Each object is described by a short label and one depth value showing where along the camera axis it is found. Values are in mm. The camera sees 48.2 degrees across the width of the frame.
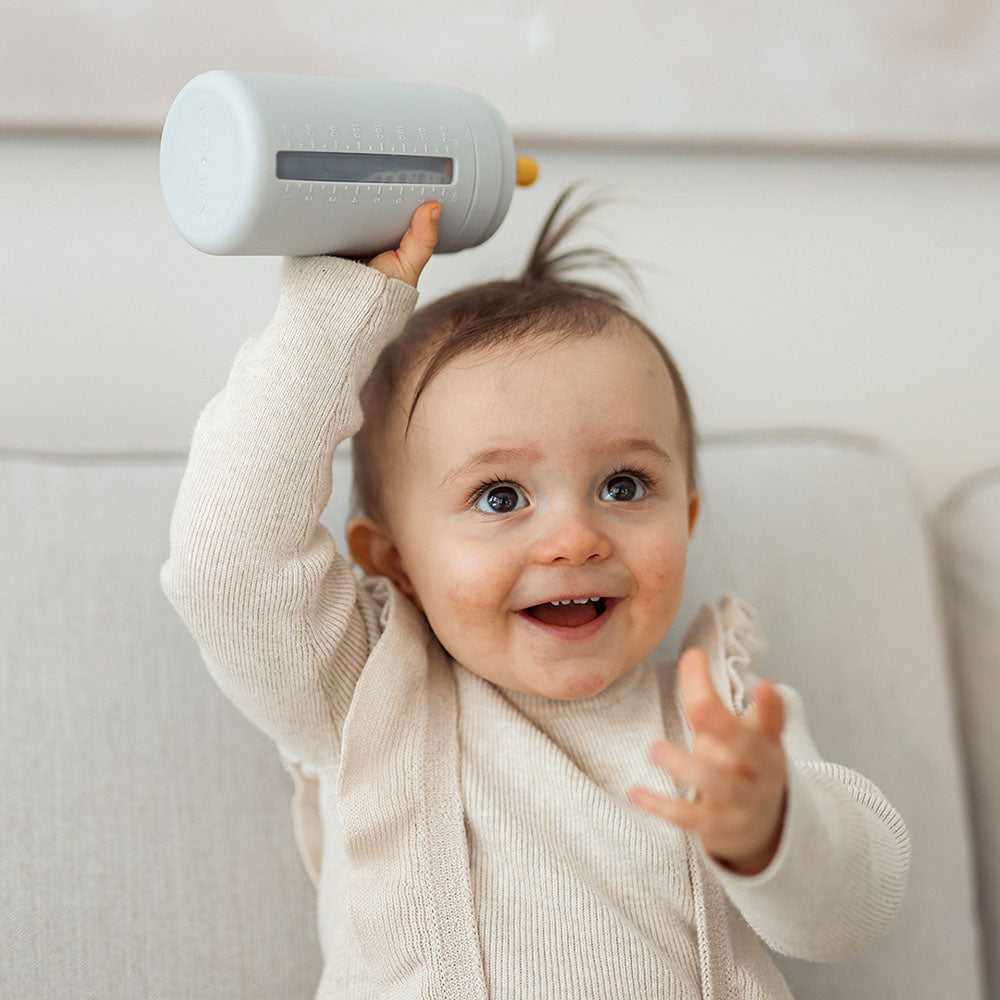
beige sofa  984
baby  856
